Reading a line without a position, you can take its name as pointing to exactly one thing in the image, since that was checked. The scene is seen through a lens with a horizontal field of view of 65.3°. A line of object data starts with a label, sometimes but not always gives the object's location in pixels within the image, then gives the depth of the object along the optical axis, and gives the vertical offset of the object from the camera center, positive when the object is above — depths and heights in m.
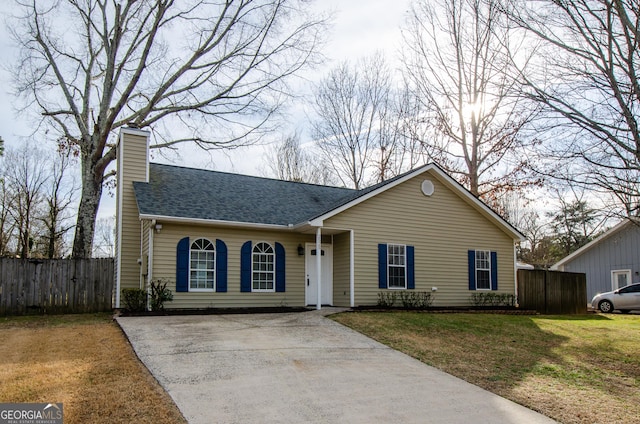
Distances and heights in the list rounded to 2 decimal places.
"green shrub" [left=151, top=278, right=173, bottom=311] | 13.41 -1.11
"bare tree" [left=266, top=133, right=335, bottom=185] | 34.00 +6.25
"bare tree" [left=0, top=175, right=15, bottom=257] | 32.12 +2.36
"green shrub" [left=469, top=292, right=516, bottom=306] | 17.55 -1.66
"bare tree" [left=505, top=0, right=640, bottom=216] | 9.45 +3.26
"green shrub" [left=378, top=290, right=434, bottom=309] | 15.55 -1.47
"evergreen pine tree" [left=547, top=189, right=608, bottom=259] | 37.44 +1.44
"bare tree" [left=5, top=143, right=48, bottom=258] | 32.53 +3.39
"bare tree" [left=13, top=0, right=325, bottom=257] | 19.28 +6.90
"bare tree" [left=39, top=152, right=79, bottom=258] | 32.43 +2.63
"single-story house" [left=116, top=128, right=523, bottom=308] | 14.37 +0.45
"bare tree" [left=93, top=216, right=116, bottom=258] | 47.16 +1.13
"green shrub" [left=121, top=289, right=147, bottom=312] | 13.26 -1.20
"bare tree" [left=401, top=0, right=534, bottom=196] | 23.16 +5.89
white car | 20.36 -2.01
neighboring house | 24.91 -0.45
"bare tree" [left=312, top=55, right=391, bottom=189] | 29.44 +6.64
